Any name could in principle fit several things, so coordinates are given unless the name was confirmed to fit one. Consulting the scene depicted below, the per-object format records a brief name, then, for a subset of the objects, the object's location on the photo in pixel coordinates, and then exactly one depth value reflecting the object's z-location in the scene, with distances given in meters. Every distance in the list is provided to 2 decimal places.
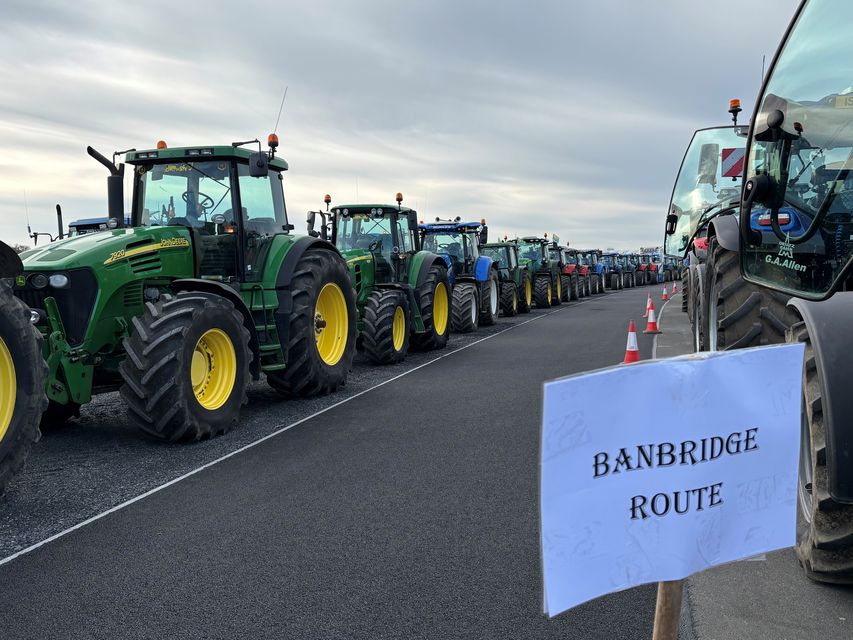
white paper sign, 1.75
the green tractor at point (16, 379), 4.87
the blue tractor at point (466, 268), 16.80
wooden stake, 1.97
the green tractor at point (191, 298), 6.21
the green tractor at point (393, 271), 11.62
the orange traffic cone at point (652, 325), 14.57
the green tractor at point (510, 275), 22.28
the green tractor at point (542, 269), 25.88
